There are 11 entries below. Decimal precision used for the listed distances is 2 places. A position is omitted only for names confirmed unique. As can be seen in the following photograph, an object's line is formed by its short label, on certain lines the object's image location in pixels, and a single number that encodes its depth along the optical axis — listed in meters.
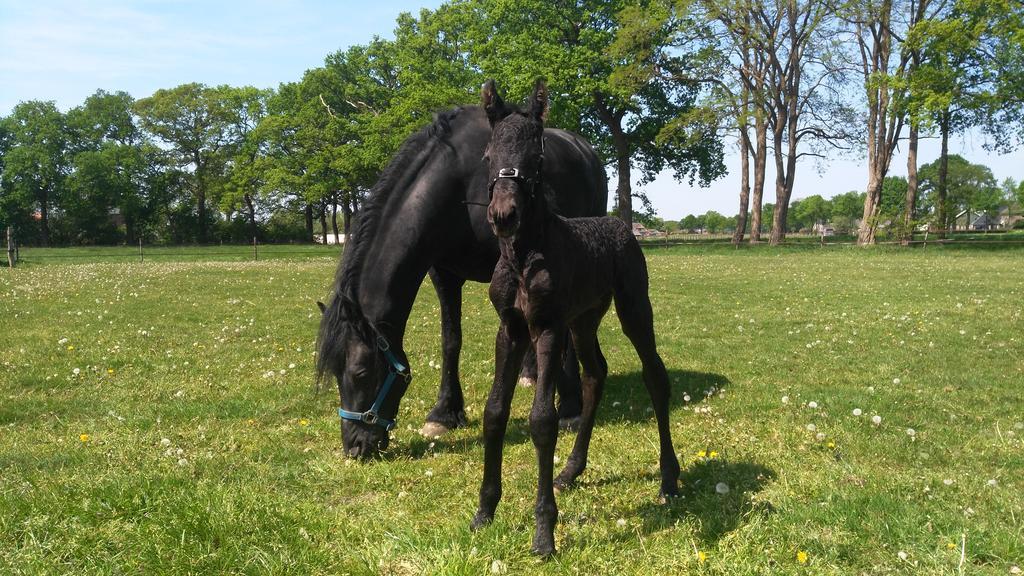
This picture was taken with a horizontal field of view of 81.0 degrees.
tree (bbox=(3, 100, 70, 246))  65.19
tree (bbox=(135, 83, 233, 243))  69.44
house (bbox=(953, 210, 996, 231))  130.35
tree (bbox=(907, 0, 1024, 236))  31.62
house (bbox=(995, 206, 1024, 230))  121.54
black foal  3.34
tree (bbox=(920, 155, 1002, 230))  99.69
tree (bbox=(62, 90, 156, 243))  65.75
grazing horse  5.15
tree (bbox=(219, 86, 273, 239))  64.50
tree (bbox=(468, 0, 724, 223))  41.22
